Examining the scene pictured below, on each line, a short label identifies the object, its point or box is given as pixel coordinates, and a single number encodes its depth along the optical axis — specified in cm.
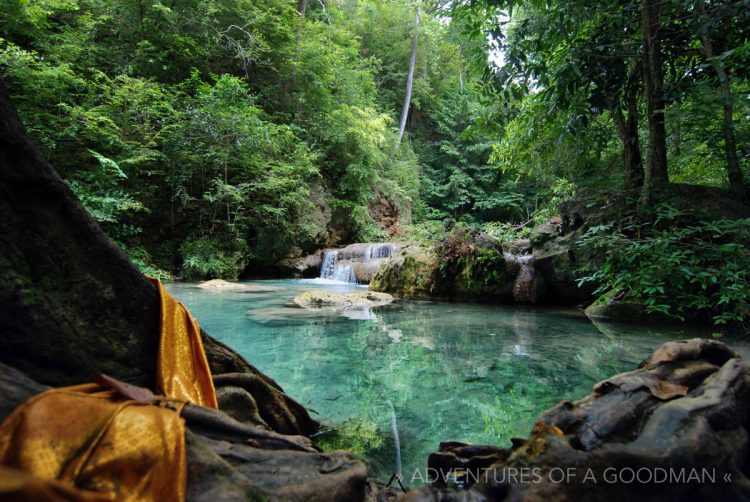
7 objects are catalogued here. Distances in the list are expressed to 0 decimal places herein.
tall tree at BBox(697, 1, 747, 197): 368
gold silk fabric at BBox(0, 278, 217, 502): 78
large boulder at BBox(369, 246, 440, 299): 888
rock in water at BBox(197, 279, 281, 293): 938
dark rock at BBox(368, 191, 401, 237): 1941
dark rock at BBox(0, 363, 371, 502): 97
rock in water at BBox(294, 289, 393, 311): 714
